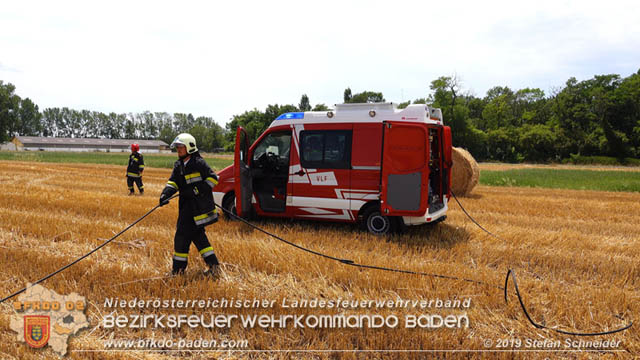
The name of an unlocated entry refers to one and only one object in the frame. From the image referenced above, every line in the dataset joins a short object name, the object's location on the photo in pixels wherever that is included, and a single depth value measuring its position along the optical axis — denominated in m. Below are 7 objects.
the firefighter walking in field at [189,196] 4.63
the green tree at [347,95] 84.59
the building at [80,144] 98.19
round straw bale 12.49
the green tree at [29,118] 114.81
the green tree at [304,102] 100.03
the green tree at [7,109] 88.88
